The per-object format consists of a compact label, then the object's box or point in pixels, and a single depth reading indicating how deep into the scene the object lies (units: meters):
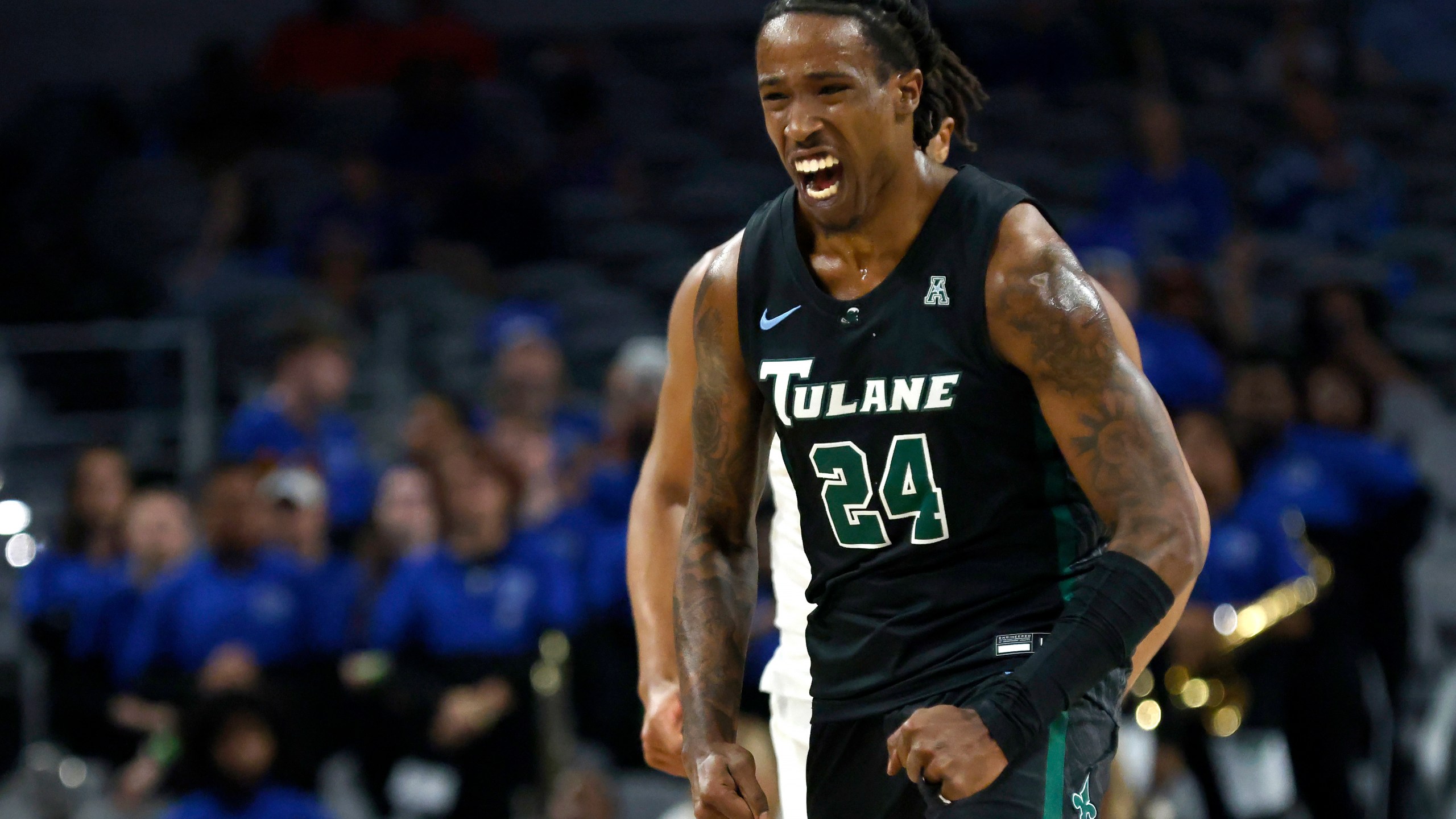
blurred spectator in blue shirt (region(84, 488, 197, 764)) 14.53
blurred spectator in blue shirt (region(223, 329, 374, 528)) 15.49
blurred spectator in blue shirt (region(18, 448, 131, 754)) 14.66
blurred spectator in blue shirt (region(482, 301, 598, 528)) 14.61
